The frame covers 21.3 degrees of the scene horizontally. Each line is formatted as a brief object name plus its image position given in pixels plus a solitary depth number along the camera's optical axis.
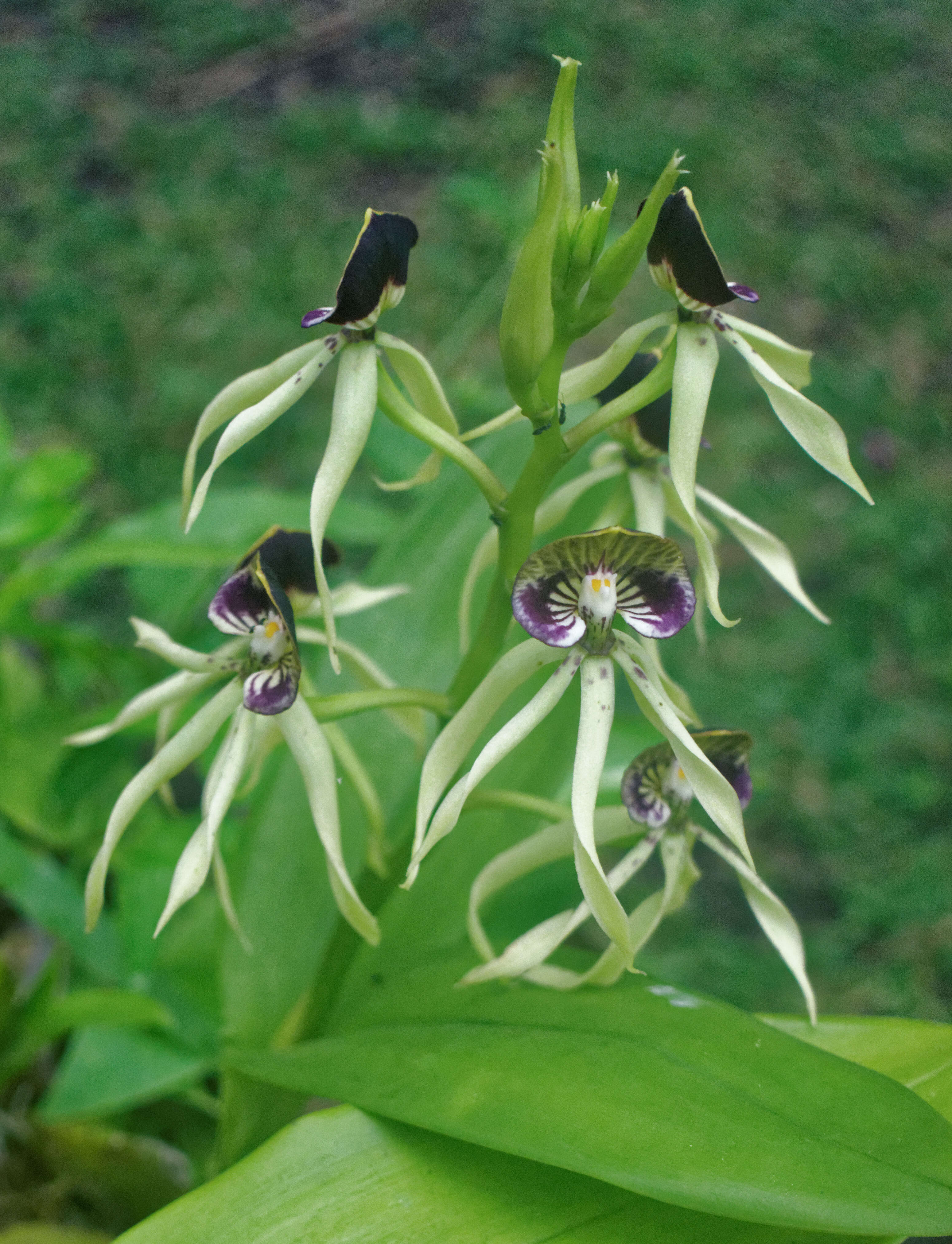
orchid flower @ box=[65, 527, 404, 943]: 0.40
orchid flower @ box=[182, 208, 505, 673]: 0.39
